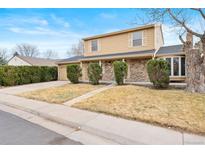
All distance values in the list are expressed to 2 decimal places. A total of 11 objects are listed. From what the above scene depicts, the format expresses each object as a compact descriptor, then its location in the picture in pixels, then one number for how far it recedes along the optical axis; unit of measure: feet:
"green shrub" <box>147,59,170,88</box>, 27.35
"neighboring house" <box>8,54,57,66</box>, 82.48
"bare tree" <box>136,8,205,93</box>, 24.48
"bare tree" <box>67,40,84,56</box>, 125.41
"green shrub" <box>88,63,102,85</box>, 35.85
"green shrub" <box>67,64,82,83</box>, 38.76
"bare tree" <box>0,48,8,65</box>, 144.68
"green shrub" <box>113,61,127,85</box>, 32.25
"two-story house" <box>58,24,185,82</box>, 37.08
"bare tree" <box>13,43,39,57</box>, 163.45
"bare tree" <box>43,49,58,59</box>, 181.46
